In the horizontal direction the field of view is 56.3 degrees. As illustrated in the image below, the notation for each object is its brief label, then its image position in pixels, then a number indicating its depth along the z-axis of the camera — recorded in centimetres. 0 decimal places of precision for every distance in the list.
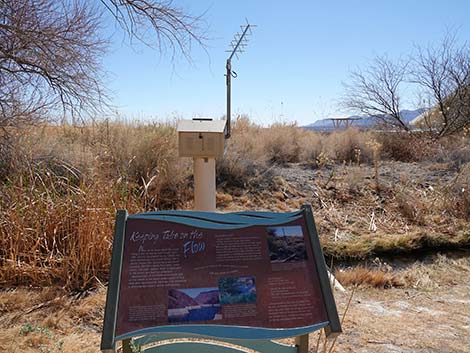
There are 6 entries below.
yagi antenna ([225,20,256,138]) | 676
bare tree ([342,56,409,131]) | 1346
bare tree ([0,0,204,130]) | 443
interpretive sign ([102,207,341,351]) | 181
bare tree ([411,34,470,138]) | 1312
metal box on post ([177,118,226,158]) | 388
